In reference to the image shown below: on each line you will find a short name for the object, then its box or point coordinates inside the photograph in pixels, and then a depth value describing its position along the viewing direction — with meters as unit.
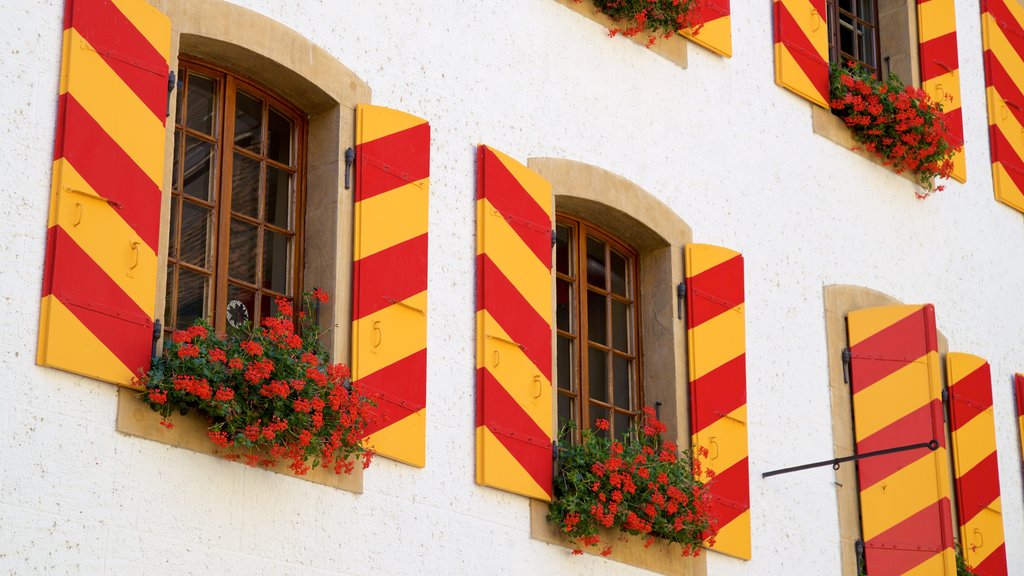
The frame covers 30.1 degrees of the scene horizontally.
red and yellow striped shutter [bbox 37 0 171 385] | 6.54
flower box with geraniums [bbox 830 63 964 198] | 10.73
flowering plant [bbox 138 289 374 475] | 6.68
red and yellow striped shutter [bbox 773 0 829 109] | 10.41
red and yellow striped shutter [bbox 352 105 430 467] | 7.54
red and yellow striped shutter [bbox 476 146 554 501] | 8.00
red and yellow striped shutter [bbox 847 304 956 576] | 9.76
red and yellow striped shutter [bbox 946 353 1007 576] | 10.47
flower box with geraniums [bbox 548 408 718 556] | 8.09
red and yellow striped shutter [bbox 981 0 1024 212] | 12.11
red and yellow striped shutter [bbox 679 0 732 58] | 9.86
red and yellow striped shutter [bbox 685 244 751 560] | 8.98
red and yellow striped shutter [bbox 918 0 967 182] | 11.62
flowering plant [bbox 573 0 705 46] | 9.33
